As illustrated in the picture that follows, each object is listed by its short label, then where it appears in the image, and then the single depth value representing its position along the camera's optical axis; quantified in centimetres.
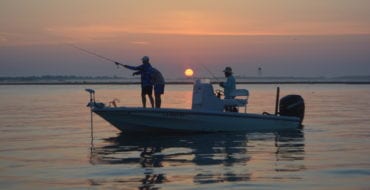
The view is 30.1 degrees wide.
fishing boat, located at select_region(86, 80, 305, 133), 1898
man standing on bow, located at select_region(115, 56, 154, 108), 1975
